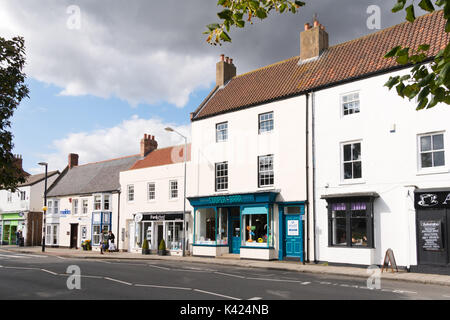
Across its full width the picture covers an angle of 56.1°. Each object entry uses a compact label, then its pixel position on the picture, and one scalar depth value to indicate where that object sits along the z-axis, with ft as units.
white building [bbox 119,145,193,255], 95.71
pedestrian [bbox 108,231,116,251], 105.27
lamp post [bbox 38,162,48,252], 114.11
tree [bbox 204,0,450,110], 11.52
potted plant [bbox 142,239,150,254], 98.73
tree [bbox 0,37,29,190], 31.14
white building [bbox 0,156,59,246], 145.89
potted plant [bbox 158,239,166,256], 93.35
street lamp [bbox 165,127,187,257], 88.62
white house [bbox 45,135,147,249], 115.75
